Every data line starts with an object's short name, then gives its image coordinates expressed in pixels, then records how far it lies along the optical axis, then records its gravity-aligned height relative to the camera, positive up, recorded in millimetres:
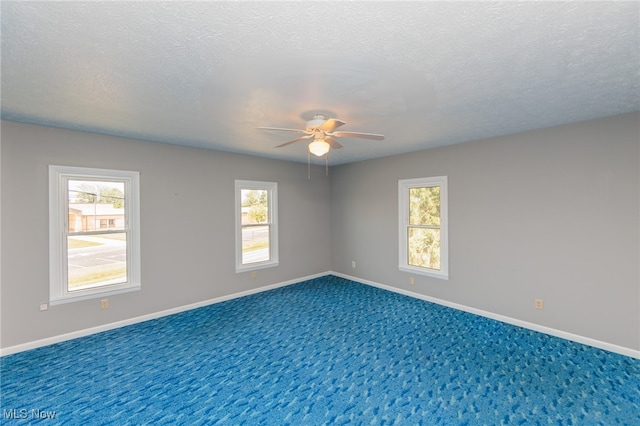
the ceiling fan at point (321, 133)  2765 +799
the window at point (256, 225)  5137 -205
